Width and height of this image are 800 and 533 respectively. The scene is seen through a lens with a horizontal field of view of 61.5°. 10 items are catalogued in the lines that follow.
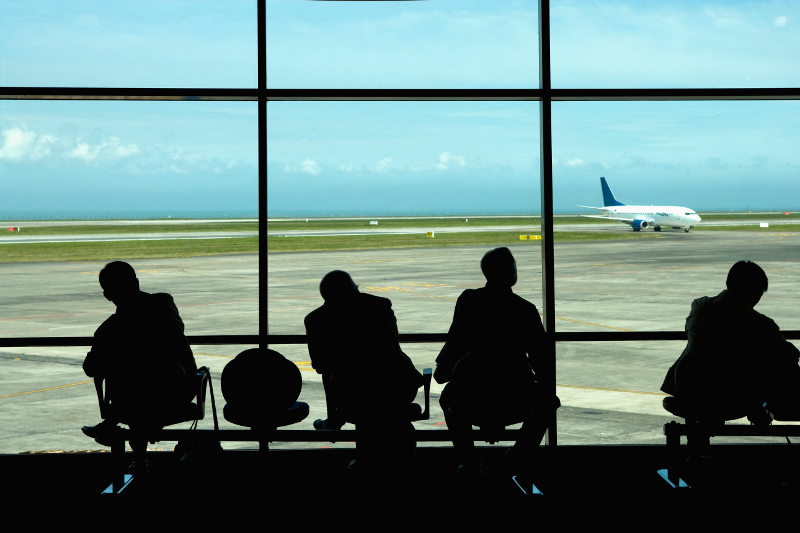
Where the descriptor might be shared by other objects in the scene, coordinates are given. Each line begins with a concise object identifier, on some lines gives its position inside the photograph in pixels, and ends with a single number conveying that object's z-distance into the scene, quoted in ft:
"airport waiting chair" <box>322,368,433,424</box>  11.96
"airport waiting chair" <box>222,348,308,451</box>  12.44
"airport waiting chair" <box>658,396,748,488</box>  12.00
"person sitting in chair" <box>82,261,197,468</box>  12.00
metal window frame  14.82
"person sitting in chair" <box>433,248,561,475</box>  11.44
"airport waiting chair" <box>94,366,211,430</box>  12.21
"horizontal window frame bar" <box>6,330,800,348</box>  15.06
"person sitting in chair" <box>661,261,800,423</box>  11.76
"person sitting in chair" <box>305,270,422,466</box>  11.60
